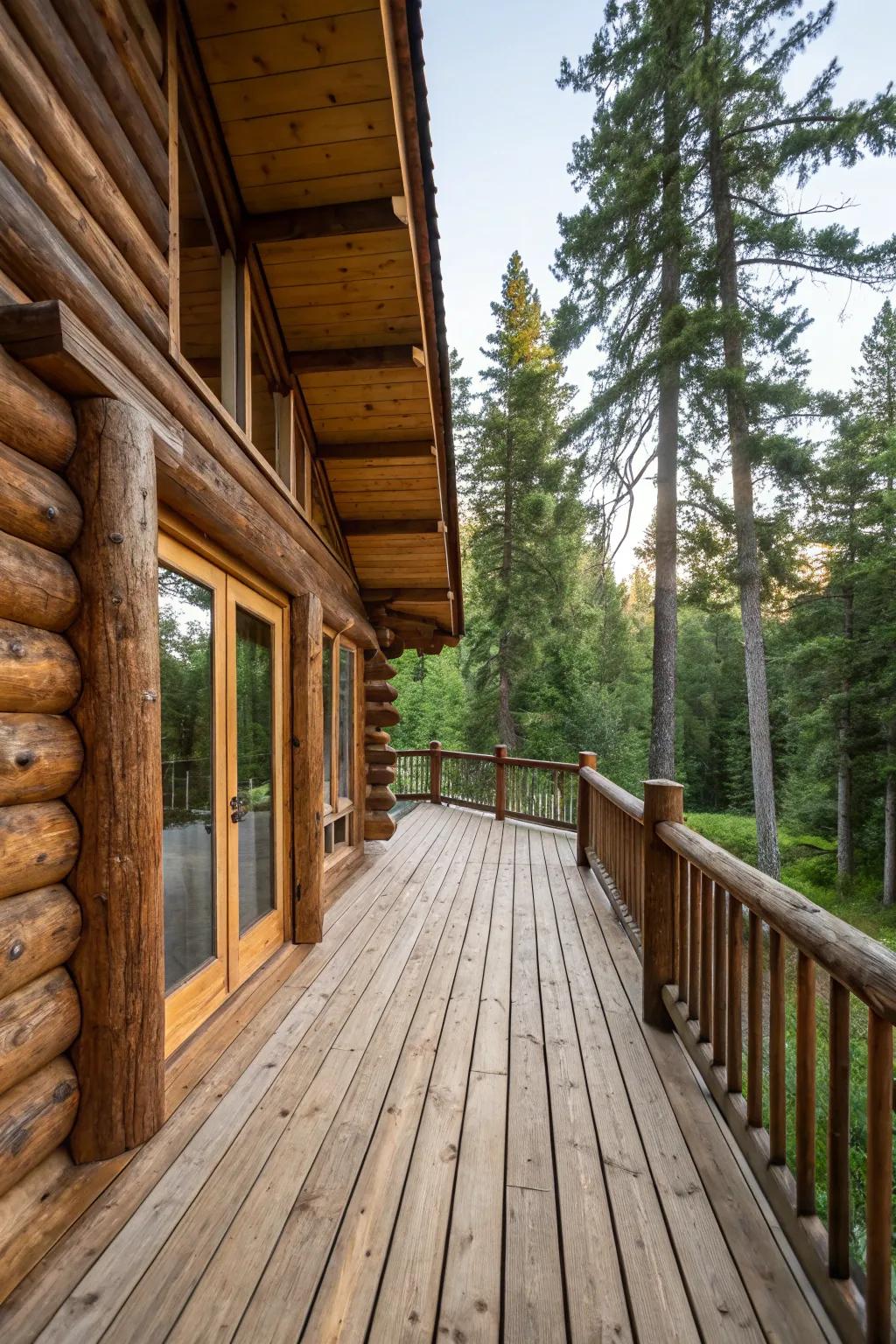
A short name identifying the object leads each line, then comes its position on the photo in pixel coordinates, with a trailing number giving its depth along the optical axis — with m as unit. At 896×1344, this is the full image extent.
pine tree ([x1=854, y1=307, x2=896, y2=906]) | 10.46
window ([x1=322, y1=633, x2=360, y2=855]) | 4.75
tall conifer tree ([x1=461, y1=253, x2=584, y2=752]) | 12.72
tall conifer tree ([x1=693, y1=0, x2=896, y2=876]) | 7.53
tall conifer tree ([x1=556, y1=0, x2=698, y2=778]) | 7.95
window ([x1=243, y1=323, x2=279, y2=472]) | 3.23
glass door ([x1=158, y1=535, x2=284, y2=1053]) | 2.28
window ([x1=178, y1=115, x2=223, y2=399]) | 2.37
